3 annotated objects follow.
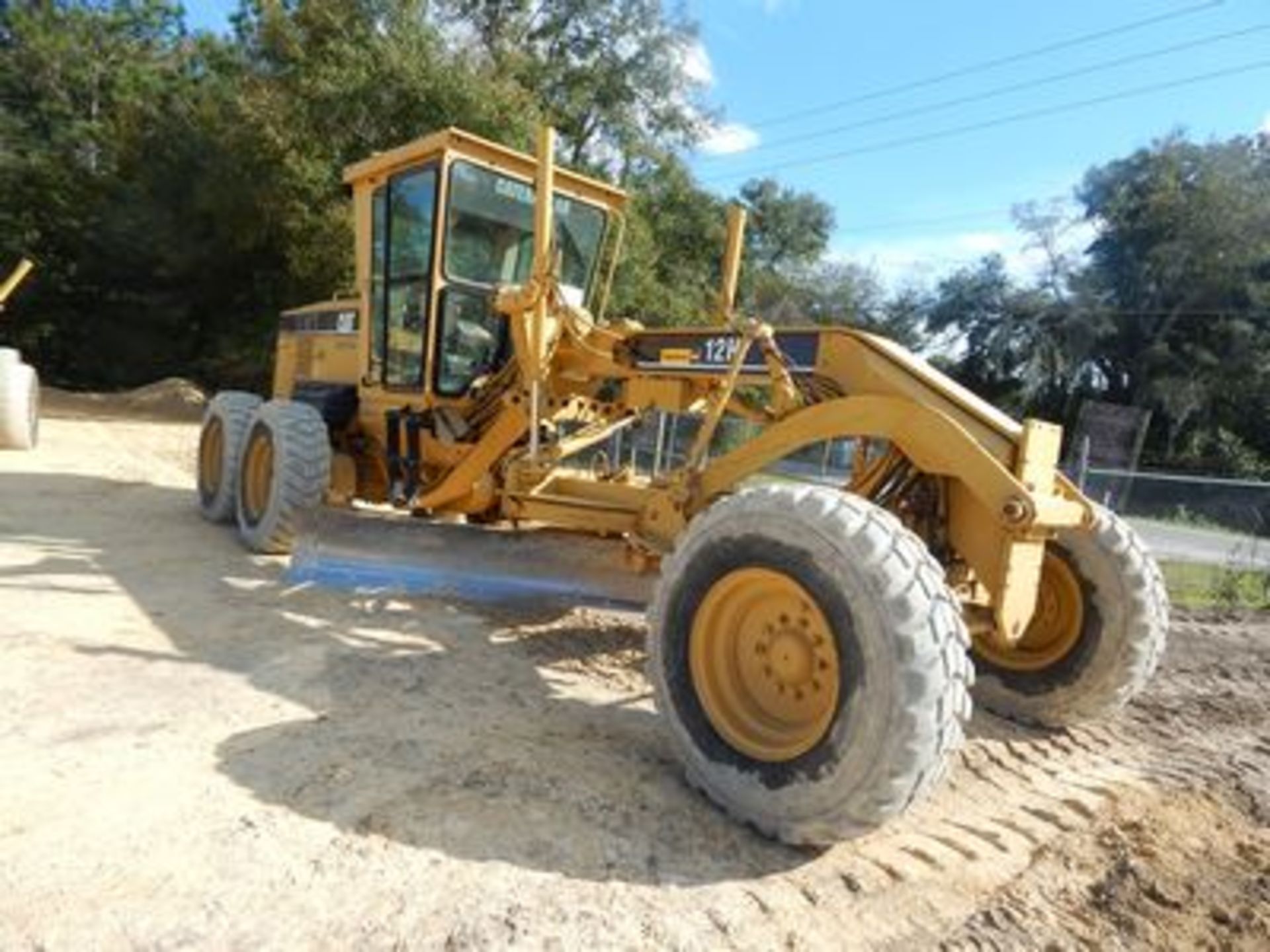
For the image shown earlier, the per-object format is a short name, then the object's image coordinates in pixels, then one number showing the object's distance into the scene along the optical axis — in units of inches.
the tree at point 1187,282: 1354.6
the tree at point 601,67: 947.3
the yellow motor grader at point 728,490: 134.9
